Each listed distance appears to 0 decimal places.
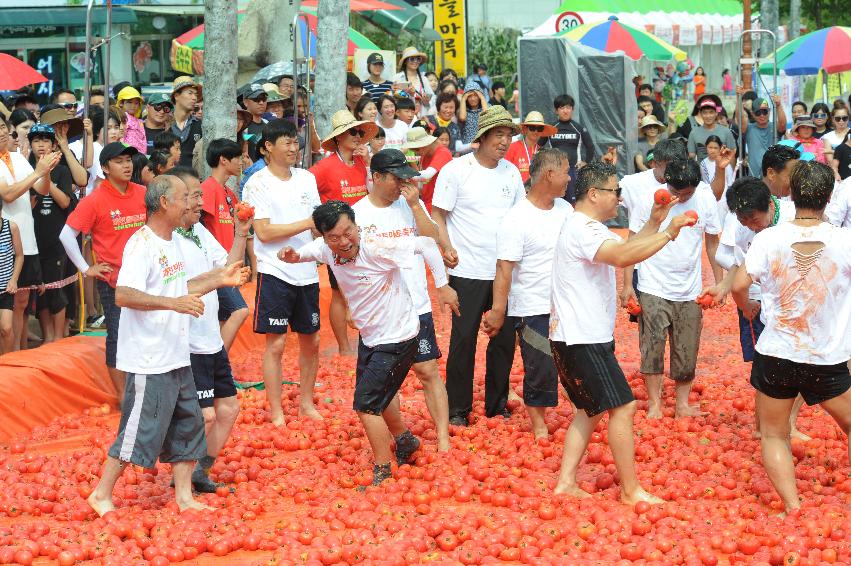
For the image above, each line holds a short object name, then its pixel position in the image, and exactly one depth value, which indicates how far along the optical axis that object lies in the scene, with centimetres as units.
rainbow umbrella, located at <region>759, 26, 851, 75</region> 2294
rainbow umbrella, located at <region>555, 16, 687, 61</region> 2686
